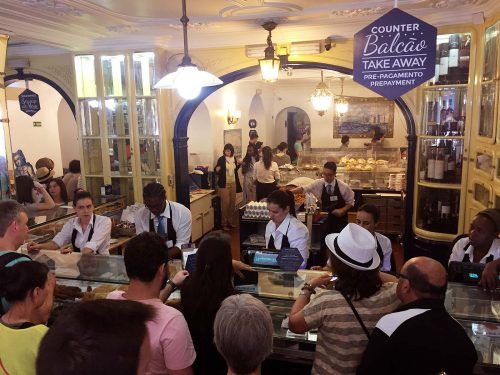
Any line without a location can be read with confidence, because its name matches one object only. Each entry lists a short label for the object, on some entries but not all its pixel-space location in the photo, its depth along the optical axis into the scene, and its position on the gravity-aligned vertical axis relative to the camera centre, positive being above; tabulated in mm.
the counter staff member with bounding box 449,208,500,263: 3066 -835
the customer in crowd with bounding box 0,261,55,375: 1526 -752
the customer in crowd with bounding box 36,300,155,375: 976 -500
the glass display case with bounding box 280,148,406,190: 8434 -969
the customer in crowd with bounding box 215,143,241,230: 8562 -1169
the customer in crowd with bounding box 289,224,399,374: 1859 -798
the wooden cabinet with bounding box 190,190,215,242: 7389 -1556
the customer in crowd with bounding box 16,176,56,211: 5281 -810
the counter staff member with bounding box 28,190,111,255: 3805 -915
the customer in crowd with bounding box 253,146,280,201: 8398 -986
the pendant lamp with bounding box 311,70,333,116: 9195 +569
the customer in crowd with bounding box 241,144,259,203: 9414 -1203
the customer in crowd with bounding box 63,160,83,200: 6625 -768
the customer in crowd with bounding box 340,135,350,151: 11860 -546
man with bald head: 1607 -831
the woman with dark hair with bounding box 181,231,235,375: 2037 -807
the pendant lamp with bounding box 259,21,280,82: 5035 +720
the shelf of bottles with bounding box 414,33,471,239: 4887 -233
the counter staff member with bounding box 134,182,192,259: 3873 -854
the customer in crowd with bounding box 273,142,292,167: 10531 -796
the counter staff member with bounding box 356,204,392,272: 3434 -840
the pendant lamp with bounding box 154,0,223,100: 3006 +323
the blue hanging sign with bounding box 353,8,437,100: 2959 +480
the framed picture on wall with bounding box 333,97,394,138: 13891 +134
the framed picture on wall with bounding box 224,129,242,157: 10945 -346
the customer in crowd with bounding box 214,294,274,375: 1503 -735
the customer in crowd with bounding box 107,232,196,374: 1709 -753
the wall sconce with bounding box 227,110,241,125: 10969 +199
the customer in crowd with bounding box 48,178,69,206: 5879 -853
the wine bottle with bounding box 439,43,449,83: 4918 +675
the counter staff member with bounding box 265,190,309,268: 3693 -886
